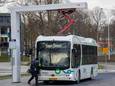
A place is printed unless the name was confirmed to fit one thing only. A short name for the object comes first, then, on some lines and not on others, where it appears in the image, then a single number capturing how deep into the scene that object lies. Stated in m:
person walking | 27.48
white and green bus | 28.44
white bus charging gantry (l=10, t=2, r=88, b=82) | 29.06
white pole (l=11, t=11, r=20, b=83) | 29.03
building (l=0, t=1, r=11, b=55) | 139.75
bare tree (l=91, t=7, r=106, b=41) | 121.62
